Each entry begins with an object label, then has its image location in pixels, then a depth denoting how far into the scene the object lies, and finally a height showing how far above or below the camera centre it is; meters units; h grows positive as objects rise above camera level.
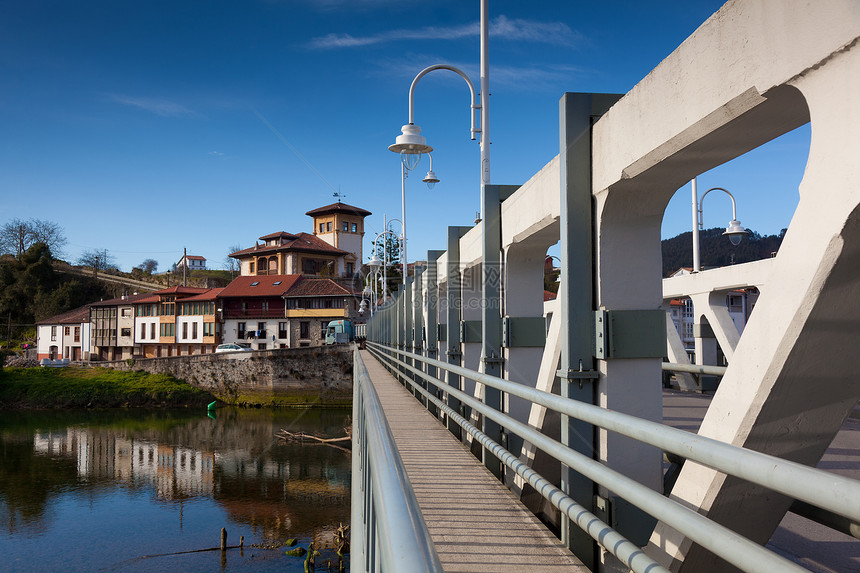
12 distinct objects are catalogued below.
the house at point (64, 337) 73.75 -0.46
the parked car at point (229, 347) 62.59 -1.45
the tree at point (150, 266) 129.15 +13.48
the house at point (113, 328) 71.56 +0.53
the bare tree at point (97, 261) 109.94 +12.23
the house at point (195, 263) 147.02 +15.96
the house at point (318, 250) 81.25 +10.52
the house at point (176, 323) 67.50 +0.99
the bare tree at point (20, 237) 86.44 +12.85
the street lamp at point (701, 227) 16.30 +2.77
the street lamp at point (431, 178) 18.80 +4.42
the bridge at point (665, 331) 1.99 -0.01
